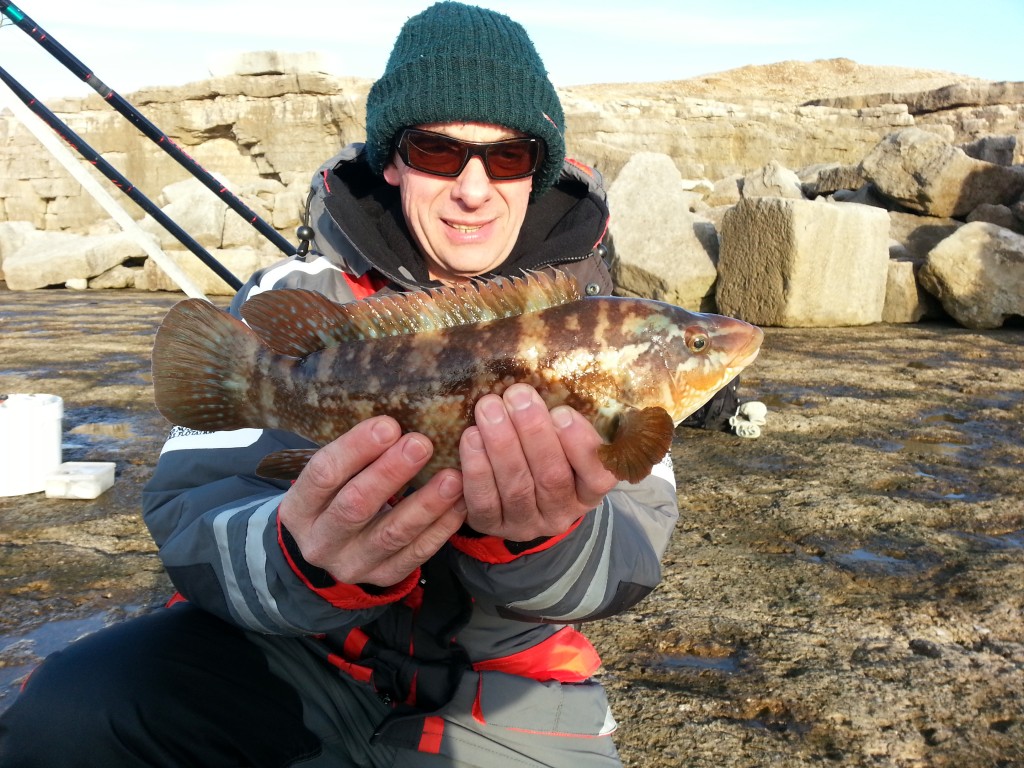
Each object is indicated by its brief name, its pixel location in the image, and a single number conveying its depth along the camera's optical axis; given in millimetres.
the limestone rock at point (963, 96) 26891
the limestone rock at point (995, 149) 15047
